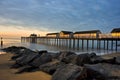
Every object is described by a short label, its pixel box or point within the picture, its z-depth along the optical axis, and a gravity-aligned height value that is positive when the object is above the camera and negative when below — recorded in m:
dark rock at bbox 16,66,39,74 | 3.89 -1.53
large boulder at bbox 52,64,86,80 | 2.54 -1.15
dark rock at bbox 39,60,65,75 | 3.50 -1.31
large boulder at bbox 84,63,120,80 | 2.62 -1.17
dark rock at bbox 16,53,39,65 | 4.38 -1.22
